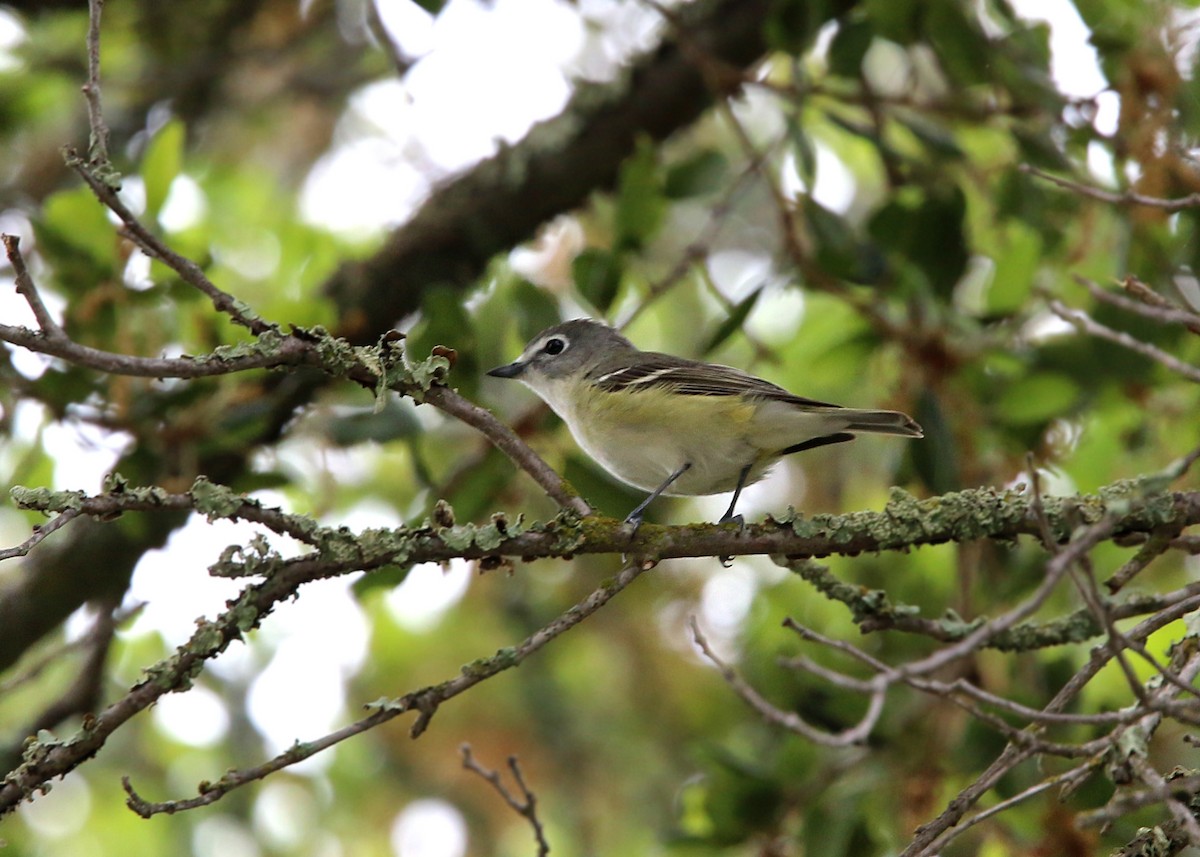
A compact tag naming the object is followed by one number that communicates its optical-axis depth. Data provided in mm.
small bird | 7113
